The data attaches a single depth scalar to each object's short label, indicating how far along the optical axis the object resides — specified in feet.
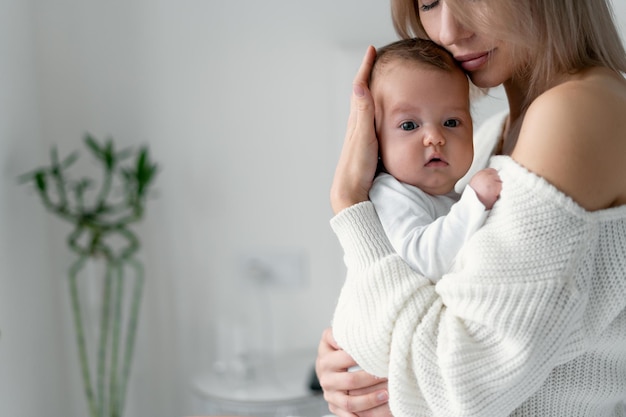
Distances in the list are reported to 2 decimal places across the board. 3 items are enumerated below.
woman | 3.25
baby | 3.90
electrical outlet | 8.58
